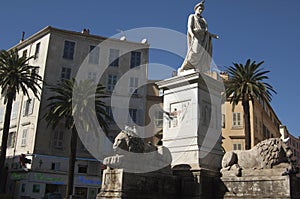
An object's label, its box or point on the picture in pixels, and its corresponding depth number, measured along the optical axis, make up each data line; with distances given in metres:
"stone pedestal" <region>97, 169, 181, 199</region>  9.25
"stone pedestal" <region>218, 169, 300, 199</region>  9.86
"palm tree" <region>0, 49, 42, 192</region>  31.48
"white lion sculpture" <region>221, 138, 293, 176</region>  10.49
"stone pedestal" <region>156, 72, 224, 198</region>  11.03
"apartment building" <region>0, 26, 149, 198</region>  38.38
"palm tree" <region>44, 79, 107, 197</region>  31.69
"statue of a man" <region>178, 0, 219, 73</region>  13.31
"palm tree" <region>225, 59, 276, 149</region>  35.72
